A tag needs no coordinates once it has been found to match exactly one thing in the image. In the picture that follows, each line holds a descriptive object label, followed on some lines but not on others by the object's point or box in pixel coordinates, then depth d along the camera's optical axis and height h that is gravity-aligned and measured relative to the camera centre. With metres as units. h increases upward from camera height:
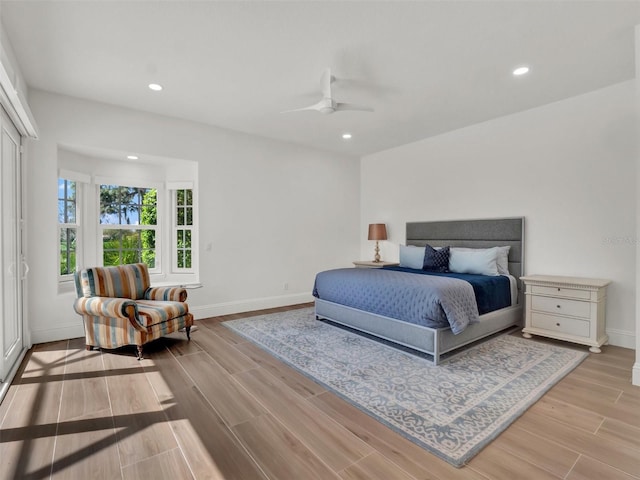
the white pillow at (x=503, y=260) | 4.03 -0.33
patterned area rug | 1.92 -1.17
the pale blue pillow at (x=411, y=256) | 4.83 -0.35
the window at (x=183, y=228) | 4.85 +0.05
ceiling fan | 2.98 +1.25
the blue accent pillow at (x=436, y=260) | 4.44 -0.37
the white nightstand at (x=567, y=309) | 3.17 -0.78
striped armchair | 3.05 -0.78
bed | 2.96 -0.88
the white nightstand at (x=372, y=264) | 5.46 -0.54
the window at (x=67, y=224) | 3.98 +0.07
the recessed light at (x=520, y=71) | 2.99 +1.56
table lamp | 5.72 +0.02
